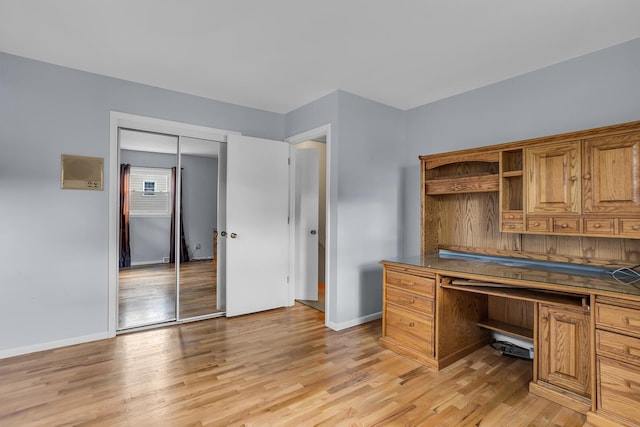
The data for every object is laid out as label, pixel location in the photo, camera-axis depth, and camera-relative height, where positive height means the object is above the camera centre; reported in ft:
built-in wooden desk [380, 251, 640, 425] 5.83 -2.45
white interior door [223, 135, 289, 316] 11.76 -0.40
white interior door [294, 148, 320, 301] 13.91 -0.37
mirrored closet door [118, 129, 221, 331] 10.85 -0.52
